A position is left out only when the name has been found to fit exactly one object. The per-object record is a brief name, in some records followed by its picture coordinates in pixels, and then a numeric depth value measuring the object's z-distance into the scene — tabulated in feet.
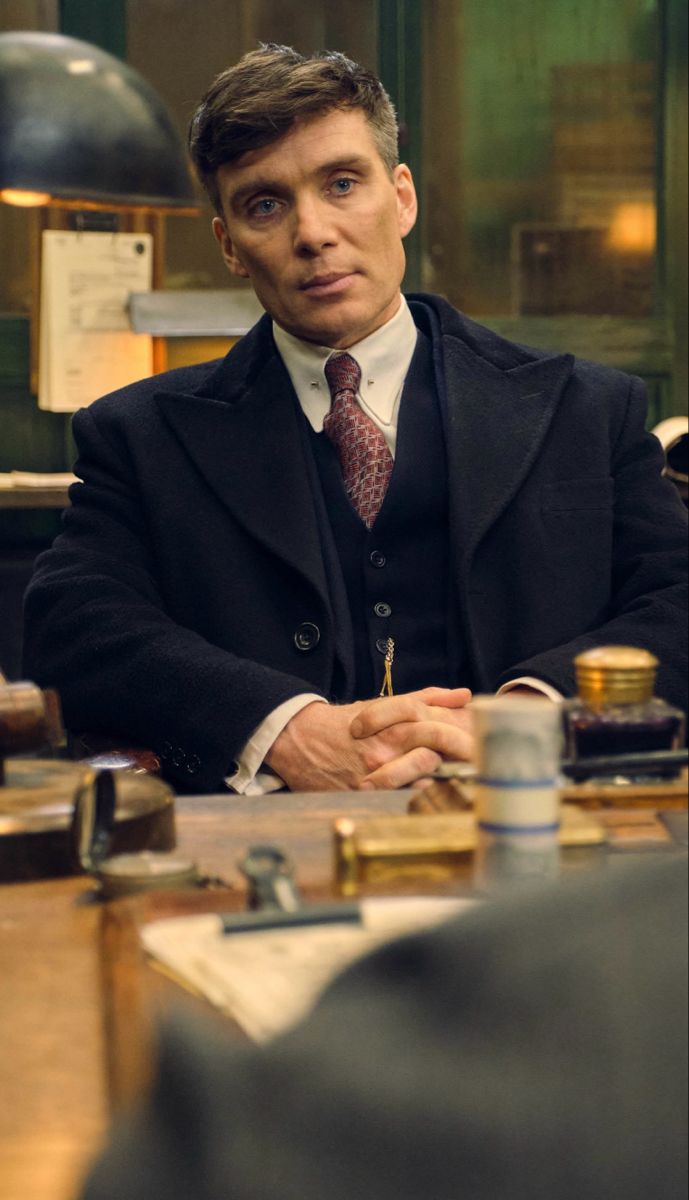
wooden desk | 4.15
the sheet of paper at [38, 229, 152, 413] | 14.16
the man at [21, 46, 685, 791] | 8.96
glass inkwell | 7.23
